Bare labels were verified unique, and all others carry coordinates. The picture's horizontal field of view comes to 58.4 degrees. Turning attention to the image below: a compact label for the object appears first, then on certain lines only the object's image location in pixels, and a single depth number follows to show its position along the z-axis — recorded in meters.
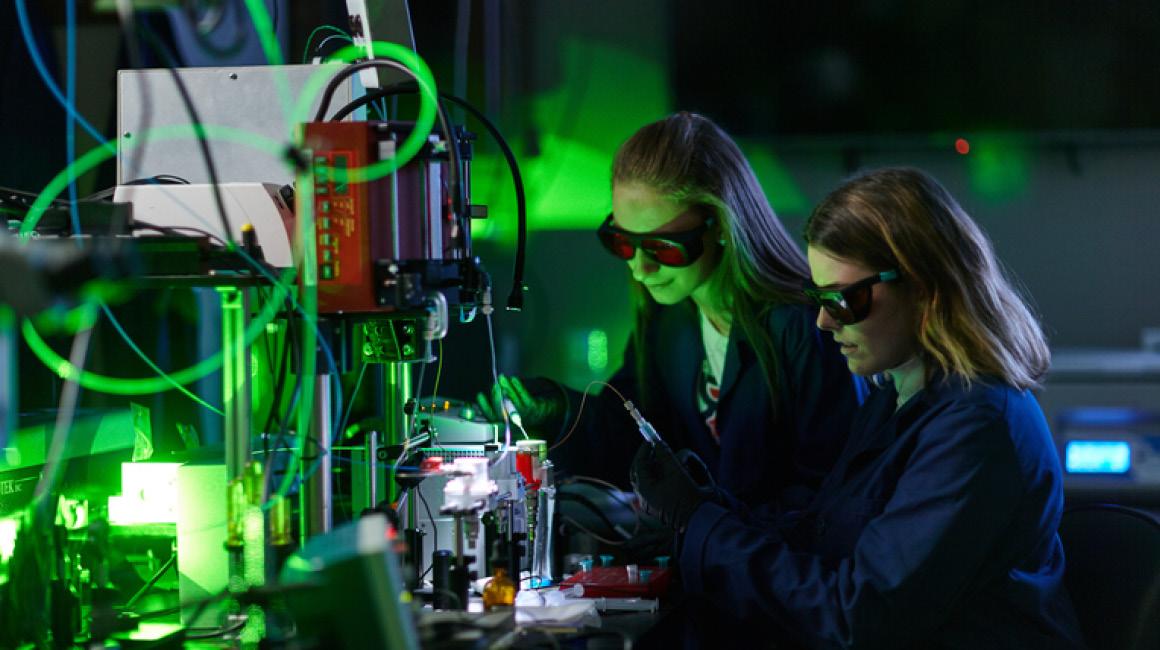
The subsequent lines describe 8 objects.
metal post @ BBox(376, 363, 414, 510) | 2.03
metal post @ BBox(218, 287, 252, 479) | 1.45
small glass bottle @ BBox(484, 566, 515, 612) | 1.72
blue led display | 3.06
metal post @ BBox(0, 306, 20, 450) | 1.12
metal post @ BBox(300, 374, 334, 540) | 1.52
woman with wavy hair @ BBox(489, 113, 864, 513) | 2.47
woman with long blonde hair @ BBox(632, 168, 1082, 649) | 1.72
